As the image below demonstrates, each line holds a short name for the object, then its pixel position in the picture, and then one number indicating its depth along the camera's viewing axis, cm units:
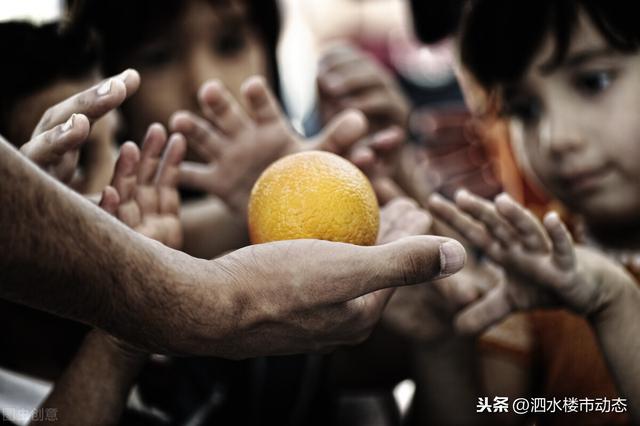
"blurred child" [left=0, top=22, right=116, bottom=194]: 114
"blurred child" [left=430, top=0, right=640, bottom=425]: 100
